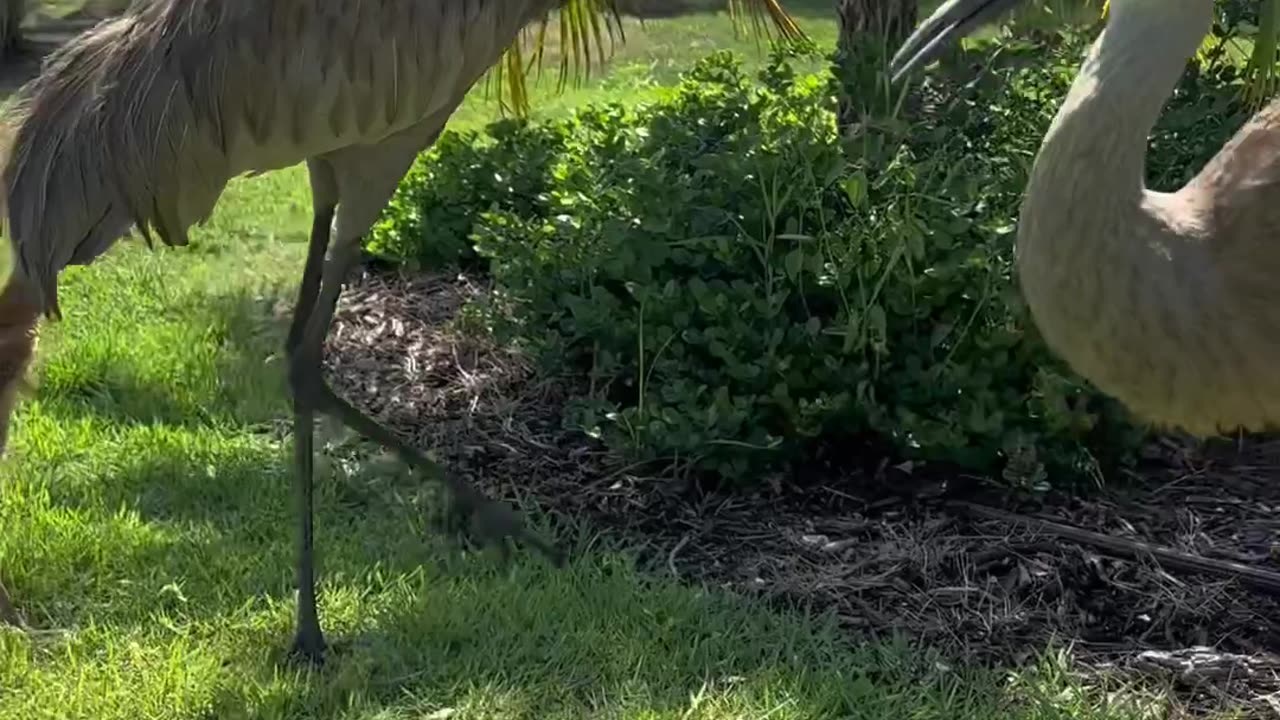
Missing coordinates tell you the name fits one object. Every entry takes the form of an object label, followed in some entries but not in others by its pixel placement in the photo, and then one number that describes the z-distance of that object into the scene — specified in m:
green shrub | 4.71
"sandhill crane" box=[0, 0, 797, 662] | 3.85
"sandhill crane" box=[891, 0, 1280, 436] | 3.01
